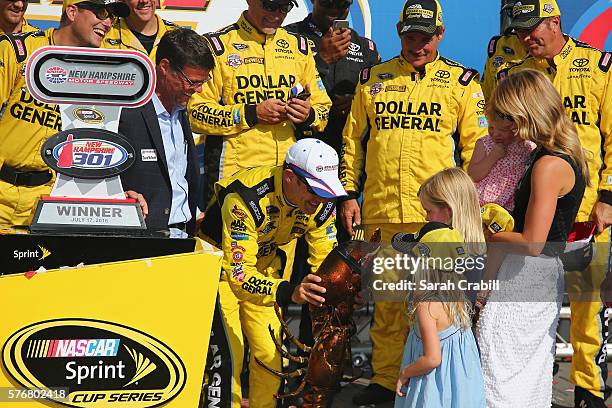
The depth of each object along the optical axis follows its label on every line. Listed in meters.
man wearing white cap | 8.54
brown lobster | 8.24
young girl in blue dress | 7.70
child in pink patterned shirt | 8.55
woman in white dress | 8.19
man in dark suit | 8.82
